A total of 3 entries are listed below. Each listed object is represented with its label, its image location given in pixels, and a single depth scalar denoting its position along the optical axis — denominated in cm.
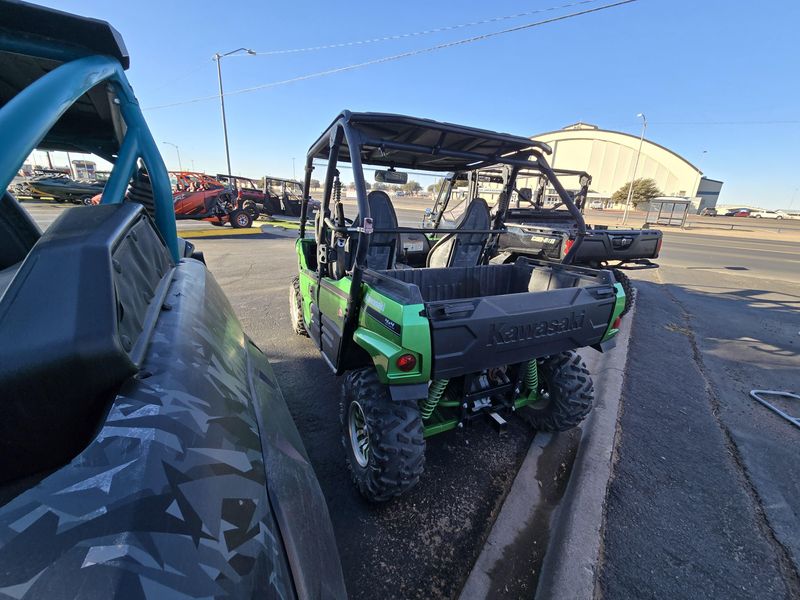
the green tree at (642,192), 5152
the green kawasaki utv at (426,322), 192
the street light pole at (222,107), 1931
